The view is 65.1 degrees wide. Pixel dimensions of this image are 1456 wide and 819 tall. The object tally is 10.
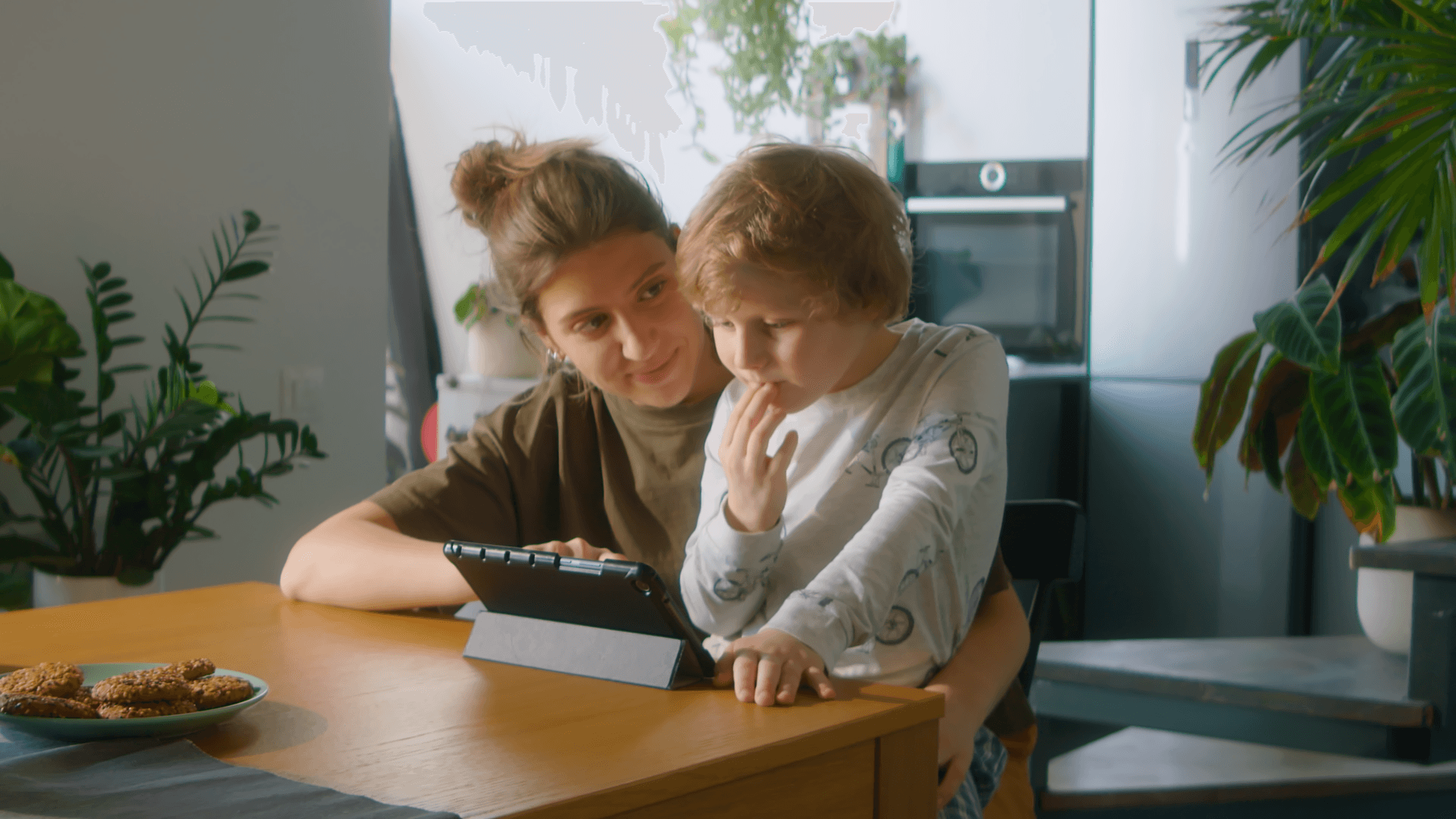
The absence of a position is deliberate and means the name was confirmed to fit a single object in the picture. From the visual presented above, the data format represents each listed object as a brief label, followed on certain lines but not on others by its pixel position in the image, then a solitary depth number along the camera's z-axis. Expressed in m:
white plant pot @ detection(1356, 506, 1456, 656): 2.06
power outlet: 2.44
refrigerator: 3.05
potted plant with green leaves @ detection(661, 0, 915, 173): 3.39
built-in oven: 3.37
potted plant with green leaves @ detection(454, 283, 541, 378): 3.14
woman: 1.19
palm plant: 1.76
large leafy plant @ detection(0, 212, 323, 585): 1.79
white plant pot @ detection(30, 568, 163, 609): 1.90
